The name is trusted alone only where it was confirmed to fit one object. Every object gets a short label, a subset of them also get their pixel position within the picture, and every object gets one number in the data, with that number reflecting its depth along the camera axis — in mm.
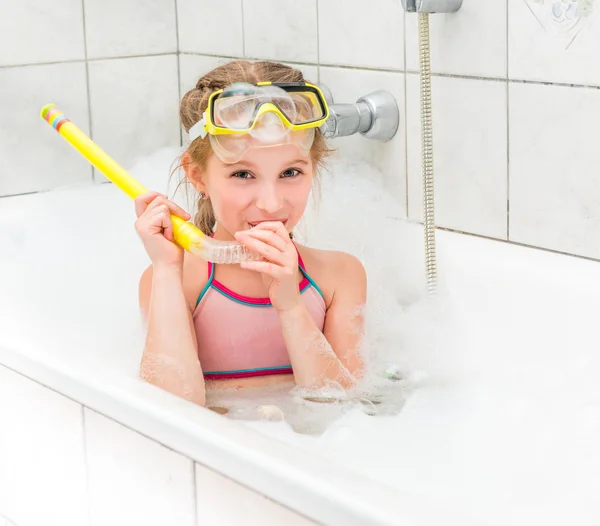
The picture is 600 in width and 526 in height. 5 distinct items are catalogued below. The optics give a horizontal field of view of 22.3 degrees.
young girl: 1617
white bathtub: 1373
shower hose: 1878
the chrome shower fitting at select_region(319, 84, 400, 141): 2007
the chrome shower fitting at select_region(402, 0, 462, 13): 1863
